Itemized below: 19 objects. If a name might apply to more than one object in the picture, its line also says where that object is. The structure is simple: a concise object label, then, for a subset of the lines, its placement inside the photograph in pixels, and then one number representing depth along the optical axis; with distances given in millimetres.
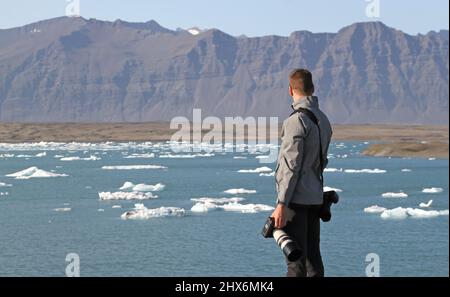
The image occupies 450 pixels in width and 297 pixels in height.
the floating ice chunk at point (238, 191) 54362
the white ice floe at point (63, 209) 43188
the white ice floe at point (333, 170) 79888
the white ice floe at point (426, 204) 46256
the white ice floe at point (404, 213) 42219
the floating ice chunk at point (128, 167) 80131
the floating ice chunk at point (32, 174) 60781
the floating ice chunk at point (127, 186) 55319
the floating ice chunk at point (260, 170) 77775
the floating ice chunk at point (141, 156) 105562
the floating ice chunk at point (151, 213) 40156
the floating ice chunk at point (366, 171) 74731
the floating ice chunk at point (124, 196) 48562
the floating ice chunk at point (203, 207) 42969
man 5785
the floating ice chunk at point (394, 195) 54438
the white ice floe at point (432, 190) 57262
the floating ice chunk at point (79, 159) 94500
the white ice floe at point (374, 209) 44647
